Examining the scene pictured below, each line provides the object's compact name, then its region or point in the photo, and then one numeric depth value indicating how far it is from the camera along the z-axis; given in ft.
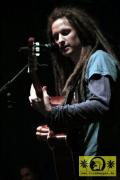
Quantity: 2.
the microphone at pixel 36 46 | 9.62
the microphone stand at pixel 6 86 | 12.08
